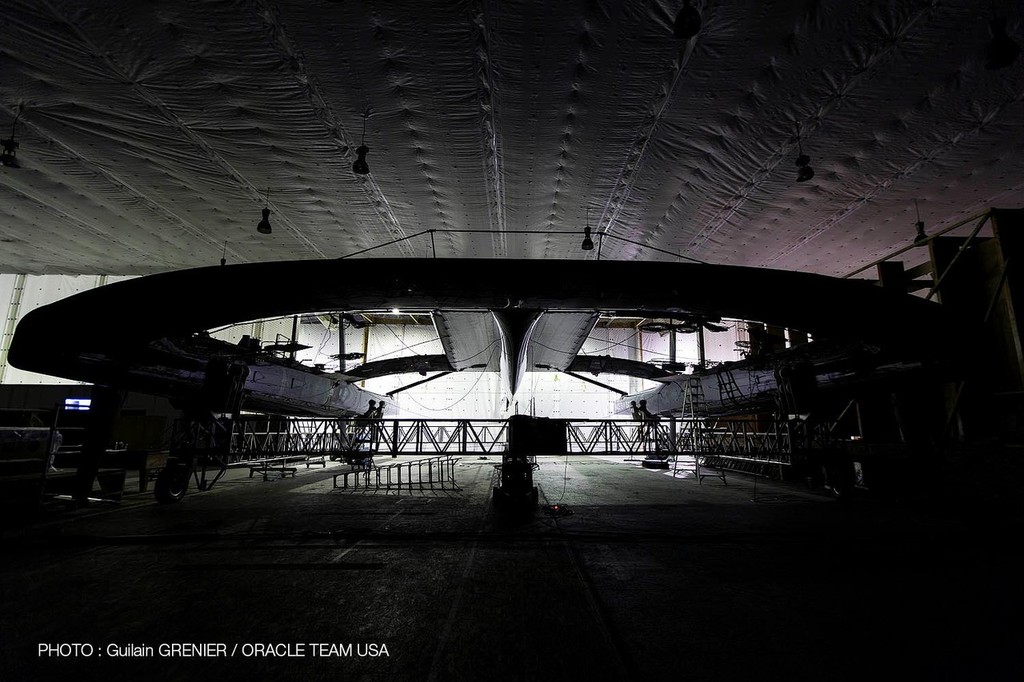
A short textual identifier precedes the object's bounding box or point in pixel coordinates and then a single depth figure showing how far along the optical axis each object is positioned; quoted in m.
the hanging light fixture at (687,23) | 3.72
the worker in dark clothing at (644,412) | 16.94
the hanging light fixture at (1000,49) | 3.96
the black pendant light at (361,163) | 6.36
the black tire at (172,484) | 8.37
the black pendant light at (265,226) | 8.03
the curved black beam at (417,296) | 6.17
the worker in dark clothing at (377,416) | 10.88
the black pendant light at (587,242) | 8.99
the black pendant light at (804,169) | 6.47
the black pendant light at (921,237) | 8.88
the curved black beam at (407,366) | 16.31
